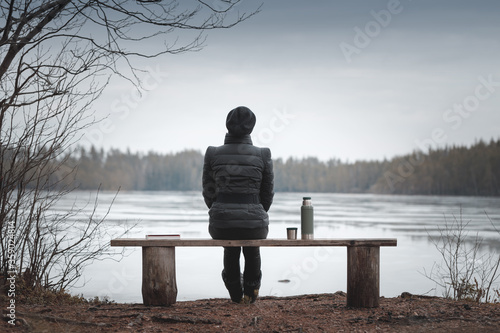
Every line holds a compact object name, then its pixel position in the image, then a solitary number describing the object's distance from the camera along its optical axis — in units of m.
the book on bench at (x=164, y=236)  6.09
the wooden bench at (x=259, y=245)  5.84
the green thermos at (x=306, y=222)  5.94
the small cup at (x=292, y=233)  5.99
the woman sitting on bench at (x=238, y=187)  5.81
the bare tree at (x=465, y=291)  7.54
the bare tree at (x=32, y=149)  5.70
